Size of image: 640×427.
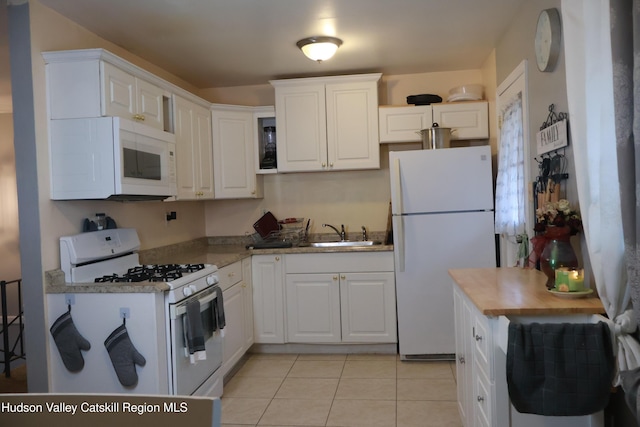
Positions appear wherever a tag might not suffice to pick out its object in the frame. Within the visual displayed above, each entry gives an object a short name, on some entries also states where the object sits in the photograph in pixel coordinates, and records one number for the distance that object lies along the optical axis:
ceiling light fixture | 3.42
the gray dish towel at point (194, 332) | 2.69
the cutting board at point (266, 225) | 4.58
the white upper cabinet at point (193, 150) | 3.61
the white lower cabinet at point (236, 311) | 3.48
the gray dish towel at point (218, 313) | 3.08
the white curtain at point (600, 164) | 1.61
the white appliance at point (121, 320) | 2.53
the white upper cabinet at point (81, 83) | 2.63
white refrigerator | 3.73
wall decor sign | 2.29
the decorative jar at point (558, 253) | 2.09
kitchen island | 1.83
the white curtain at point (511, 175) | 3.09
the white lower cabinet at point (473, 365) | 1.96
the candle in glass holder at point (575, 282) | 1.97
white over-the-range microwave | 2.65
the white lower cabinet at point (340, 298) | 3.97
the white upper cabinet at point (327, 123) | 4.21
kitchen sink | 4.22
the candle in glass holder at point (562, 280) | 1.98
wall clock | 2.37
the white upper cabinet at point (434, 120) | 4.16
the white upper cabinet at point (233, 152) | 4.29
